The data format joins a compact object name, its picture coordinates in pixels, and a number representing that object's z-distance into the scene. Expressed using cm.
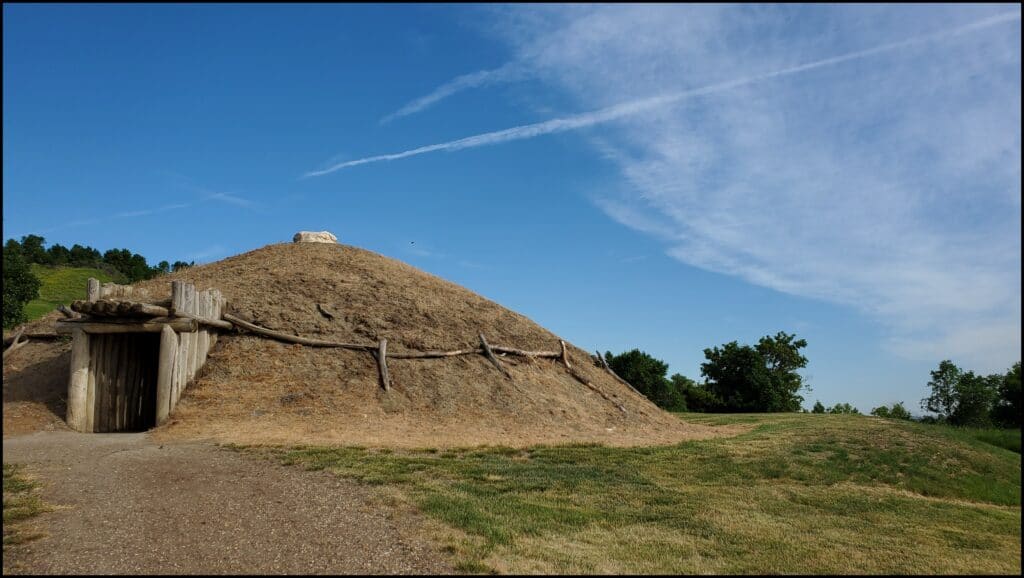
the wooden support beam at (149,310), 1374
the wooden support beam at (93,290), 1412
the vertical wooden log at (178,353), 1439
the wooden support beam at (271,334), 1733
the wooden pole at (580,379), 2086
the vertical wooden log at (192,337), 1498
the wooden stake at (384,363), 1692
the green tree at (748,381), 3672
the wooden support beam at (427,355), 1828
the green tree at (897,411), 3712
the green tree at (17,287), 3244
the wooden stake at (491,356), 1925
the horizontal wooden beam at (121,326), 1425
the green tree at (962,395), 3167
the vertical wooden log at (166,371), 1444
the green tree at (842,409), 4093
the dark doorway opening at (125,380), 1483
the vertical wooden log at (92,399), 1447
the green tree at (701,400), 3678
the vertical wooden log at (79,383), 1424
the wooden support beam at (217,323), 1562
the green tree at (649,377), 3061
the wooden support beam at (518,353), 2031
